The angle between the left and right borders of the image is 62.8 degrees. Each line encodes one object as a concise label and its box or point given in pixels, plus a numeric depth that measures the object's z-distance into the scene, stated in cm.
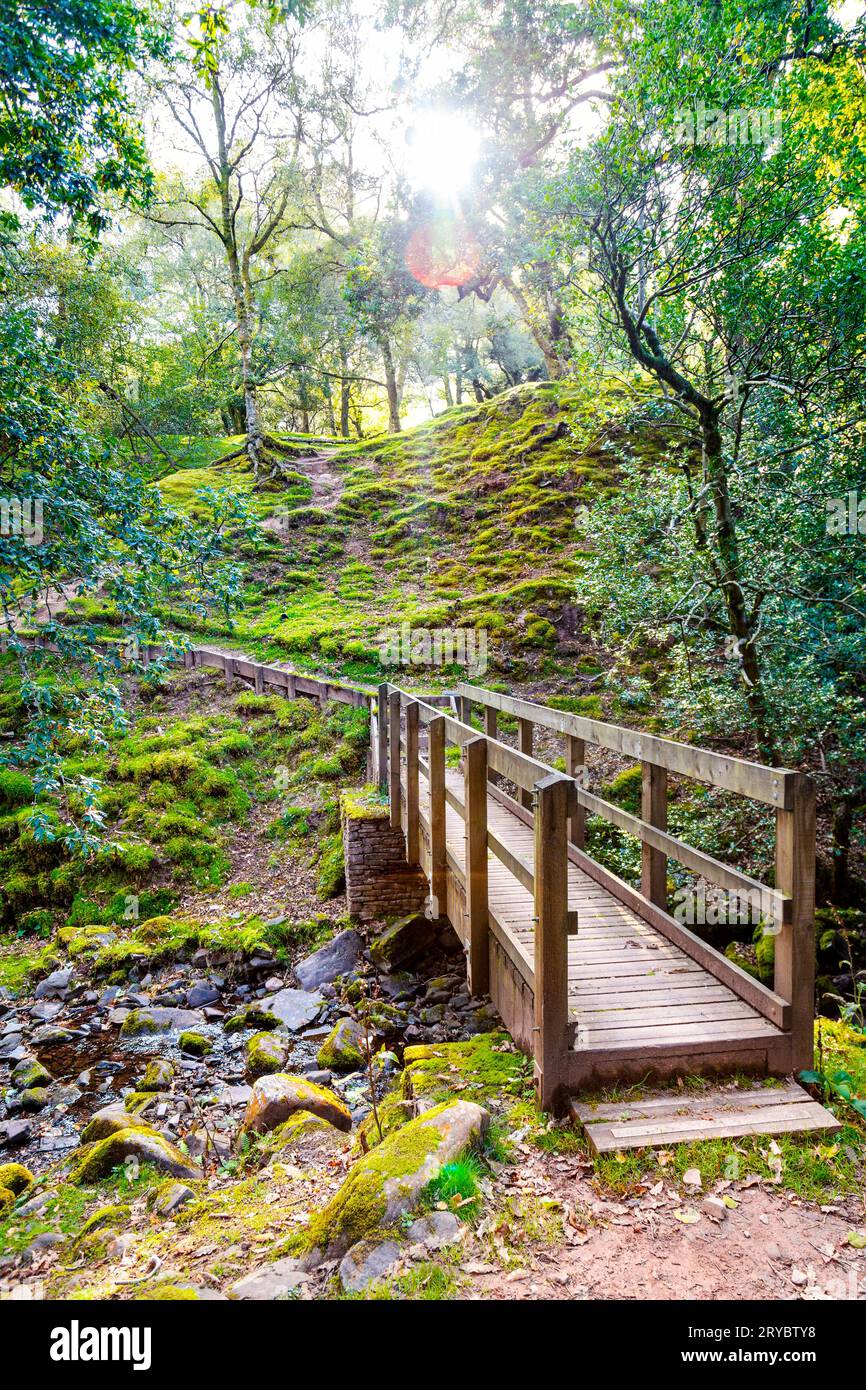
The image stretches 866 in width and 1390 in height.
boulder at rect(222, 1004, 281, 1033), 689
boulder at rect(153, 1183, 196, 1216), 374
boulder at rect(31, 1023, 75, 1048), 684
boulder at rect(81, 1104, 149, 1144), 496
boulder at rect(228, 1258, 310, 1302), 256
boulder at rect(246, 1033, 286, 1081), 604
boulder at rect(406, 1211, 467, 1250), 258
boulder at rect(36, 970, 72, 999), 775
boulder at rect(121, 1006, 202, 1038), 690
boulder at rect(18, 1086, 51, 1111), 571
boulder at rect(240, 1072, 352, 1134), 470
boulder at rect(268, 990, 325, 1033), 692
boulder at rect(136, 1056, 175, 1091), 581
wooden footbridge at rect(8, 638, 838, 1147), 322
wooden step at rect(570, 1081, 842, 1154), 301
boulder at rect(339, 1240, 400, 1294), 246
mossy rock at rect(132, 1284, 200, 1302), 255
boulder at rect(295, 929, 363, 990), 771
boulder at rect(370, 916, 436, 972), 776
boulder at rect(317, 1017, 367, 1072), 584
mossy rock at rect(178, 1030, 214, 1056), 645
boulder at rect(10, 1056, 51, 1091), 601
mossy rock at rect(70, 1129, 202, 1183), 428
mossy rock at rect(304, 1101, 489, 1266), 271
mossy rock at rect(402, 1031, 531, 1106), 357
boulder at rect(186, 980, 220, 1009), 747
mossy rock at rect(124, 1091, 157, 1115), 538
